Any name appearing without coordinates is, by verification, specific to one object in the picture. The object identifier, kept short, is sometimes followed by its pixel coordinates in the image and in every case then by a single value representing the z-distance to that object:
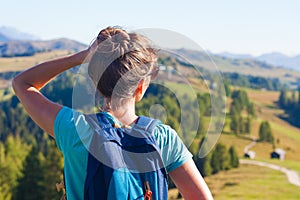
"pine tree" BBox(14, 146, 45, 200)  52.12
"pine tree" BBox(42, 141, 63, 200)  52.28
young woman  2.78
